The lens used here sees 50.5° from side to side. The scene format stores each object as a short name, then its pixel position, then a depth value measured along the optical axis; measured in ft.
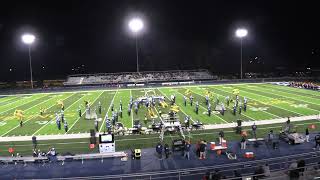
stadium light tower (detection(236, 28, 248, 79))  182.91
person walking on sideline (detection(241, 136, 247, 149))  54.44
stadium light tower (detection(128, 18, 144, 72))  162.89
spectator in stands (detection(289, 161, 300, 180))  28.92
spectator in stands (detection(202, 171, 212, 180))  36.03
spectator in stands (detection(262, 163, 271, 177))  33.81
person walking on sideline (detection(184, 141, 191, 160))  50.31
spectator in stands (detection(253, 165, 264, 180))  33.21
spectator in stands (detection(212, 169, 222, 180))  33.23
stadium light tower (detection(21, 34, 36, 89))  170.30
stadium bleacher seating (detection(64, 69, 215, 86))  220.41
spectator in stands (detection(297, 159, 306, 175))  33.26
